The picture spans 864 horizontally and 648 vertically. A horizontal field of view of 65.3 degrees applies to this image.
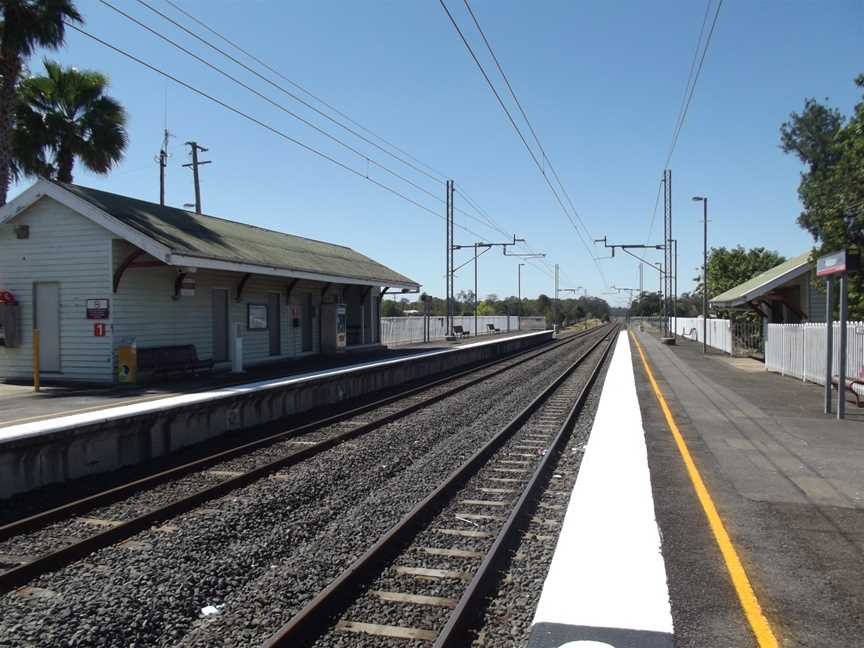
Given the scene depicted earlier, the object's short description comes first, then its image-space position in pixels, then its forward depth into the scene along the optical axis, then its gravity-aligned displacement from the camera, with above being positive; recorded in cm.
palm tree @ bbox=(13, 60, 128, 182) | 2273 +646
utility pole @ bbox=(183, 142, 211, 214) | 3672 +813
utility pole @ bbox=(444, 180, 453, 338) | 4009 +292
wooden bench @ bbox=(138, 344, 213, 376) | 1567 -119
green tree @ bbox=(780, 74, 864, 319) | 2041 +347
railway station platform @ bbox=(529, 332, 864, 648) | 402 -187
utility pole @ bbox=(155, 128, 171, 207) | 3866 +849
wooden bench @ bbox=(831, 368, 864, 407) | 1299 -148
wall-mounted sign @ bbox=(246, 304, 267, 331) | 2022 -17
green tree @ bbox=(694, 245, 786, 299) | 5350 +375
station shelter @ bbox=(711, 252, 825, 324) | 2486 +61
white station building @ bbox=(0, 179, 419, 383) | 1525 +76
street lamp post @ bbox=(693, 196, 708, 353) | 3422 +314
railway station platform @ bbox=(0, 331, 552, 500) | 753 -163
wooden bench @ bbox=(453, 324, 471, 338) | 5264 -155
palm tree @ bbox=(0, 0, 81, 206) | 1941 +805
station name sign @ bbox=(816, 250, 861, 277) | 1096 +81
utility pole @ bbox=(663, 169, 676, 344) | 4653 +484
